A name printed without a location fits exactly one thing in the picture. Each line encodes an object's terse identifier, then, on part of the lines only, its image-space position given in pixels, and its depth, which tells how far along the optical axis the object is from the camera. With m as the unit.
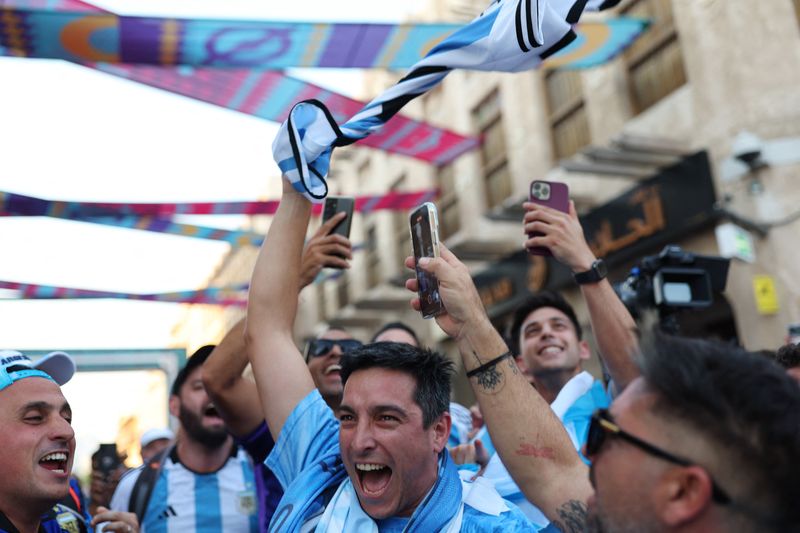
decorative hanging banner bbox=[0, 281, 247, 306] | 8.90
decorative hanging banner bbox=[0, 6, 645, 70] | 5.39
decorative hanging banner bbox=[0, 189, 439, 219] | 6.55
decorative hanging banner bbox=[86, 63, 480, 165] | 6.47
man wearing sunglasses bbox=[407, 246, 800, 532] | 1.38
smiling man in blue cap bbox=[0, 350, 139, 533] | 2.45
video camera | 3.52
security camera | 8.11
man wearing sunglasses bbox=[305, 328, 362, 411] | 3.56
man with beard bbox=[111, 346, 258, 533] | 3.83
